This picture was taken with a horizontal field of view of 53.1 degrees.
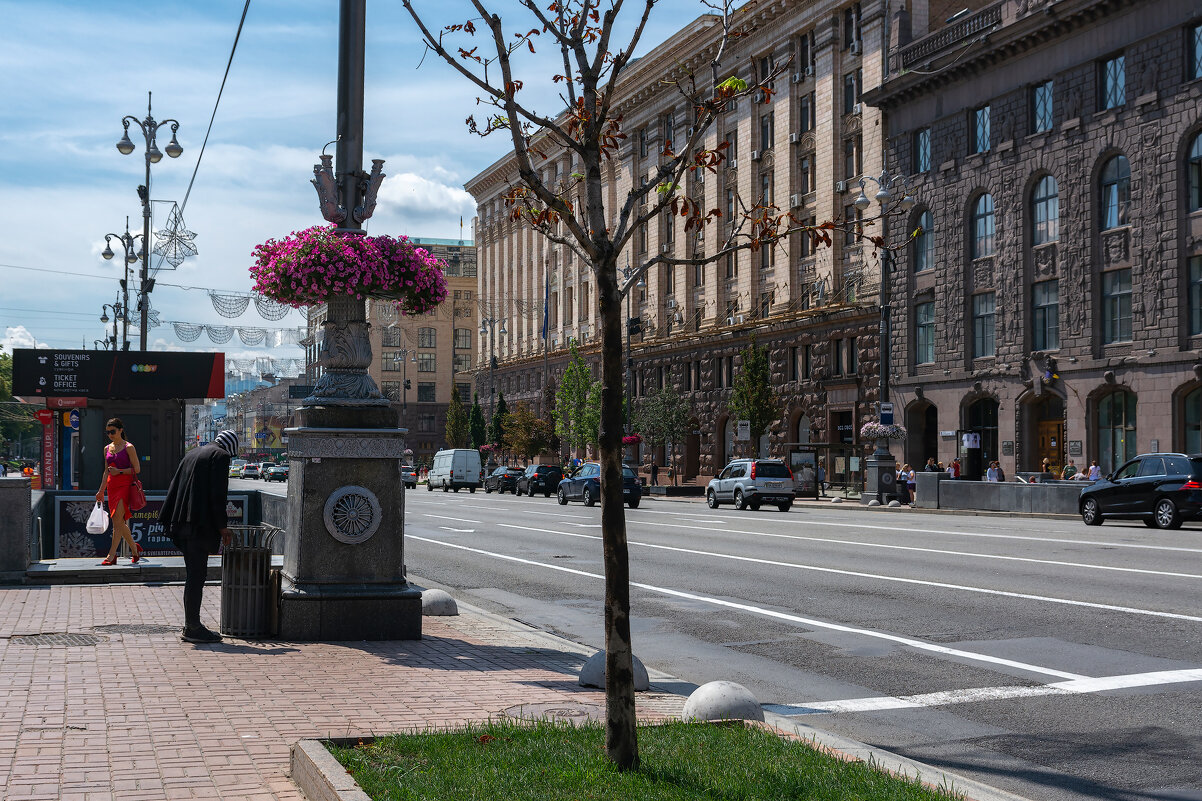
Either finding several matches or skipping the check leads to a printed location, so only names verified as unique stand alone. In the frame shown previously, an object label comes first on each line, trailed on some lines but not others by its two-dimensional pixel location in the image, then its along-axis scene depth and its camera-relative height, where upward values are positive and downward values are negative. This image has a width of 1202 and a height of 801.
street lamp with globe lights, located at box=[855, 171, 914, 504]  40.75 +0.03
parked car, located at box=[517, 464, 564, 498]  57.19 -1.41
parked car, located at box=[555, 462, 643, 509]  40.31 -1.31
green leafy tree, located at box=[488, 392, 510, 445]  84.31 +1.92
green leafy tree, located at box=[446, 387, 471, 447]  103.38 +2.24
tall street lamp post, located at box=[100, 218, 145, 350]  41.03 +6.74
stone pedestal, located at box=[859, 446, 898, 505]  41.75 -0.89
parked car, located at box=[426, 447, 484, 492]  68.50 -1.14
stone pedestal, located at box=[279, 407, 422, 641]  10.09 -0.75
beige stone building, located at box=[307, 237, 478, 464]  124.31 +8.96
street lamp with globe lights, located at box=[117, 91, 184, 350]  32.06 +7.76
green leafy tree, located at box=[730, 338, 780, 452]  52.19 +2.50
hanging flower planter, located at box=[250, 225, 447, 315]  10.39 +1.59
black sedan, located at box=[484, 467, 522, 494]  62.88 -1.57
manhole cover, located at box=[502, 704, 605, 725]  7.00 -1.59
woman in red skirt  14.91 -0.36
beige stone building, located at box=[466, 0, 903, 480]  50.19 +9.34
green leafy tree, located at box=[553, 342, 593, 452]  69.44 +3.02
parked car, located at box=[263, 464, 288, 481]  90.86 -1.85
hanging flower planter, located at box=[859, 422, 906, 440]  41.28 +0.70
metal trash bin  10.11 -1.21
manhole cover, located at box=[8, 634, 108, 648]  9.66 -1.57
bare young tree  5.55 +1.30
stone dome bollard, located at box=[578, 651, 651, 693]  8.34 -1.56
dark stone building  36.38 +7.51
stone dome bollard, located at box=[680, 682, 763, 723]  7.02 -1.50
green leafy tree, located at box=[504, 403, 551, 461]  78.44 +1.06
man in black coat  10.34 -0.52
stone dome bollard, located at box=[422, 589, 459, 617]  12.20 -1.58
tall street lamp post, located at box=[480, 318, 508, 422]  88.38 +7.31
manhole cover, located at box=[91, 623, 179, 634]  10.54 -1.59
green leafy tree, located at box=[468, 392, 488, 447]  92.01 +1.69
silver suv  39.16 -1.11
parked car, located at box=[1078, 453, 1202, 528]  27.05 -0.96
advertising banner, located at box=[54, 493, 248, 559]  15.88 -1.09
